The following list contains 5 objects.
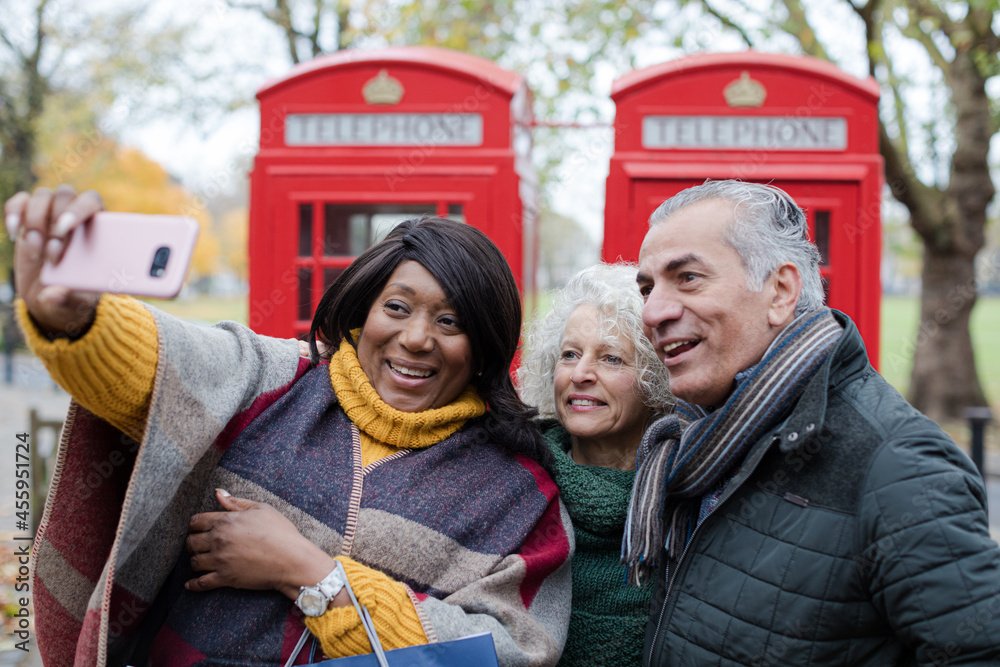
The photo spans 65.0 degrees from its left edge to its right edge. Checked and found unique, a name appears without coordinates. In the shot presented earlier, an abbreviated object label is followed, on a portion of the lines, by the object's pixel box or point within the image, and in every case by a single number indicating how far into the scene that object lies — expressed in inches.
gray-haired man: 50.7
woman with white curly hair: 73.9
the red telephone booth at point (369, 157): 134.3
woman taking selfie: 56.9
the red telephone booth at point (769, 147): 131.1
